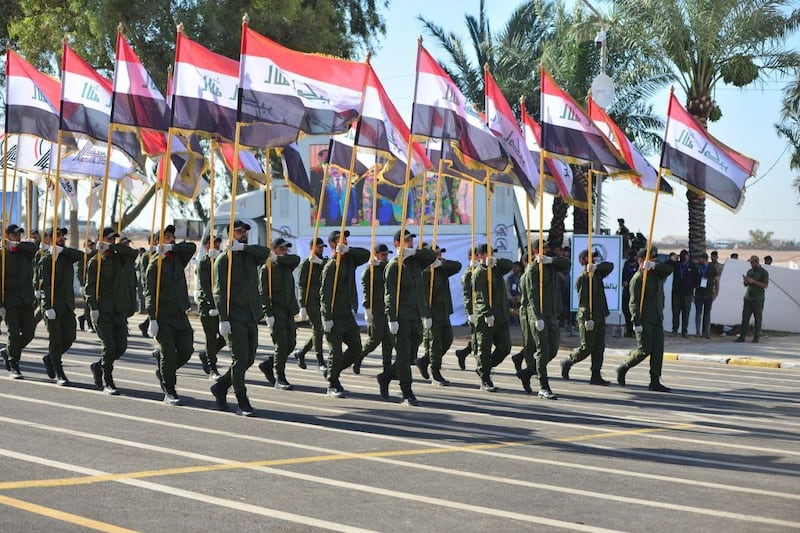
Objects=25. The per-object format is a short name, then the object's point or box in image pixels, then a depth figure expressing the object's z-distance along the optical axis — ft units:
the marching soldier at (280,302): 46.83
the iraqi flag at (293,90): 42.06
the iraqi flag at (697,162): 49.90
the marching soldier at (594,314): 51.08
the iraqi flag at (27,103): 52.65
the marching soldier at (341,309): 43.91
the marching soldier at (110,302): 42.50
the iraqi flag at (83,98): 48.75
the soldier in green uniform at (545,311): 45.14
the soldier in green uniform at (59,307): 45.19
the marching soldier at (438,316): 50.39
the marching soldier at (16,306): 47.14
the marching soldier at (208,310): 44.80
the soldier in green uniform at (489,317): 46.88
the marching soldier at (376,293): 46.16
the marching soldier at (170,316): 40.19
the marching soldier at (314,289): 49.57
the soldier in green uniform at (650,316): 48.62
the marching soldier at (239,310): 38.14
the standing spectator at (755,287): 75.72
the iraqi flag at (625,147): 55.83
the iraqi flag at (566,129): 49.78
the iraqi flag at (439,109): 46.01
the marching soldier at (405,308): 41.92
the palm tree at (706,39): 90.27
